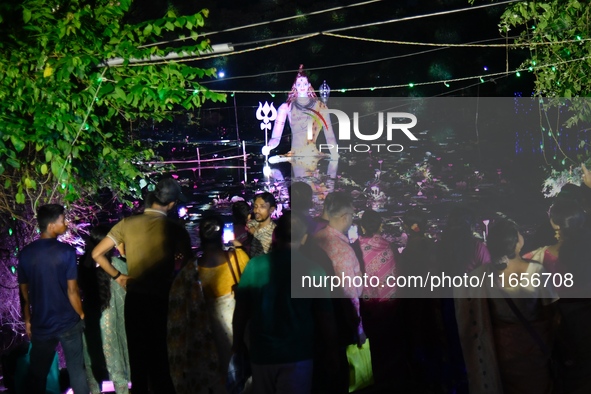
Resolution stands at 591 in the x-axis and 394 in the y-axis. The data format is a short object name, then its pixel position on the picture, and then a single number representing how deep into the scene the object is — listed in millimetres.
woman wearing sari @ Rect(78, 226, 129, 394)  6008
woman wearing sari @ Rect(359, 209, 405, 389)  5785
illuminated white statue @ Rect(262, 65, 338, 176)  17734
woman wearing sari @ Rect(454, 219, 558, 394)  4820
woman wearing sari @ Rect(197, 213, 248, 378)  5125
